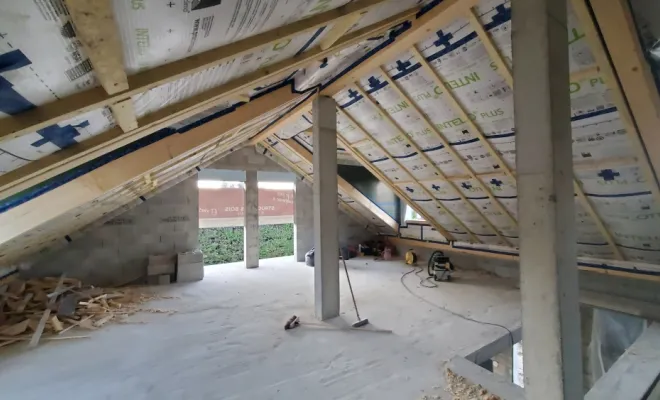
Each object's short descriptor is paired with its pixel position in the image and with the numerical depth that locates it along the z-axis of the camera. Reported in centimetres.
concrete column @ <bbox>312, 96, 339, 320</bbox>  362
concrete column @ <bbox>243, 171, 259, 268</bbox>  681
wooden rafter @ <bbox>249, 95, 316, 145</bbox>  386
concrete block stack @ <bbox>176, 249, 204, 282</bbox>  570
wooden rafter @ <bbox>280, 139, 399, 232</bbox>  570
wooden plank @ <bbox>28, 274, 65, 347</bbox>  324
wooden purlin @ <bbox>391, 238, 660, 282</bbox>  401
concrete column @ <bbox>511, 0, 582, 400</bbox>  161
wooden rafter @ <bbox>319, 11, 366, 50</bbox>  161
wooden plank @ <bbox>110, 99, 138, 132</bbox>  116
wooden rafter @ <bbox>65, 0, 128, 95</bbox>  58
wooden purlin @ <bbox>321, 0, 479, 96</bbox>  213
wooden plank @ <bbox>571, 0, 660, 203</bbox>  182
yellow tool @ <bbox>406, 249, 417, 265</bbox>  693
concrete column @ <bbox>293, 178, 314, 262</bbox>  752
